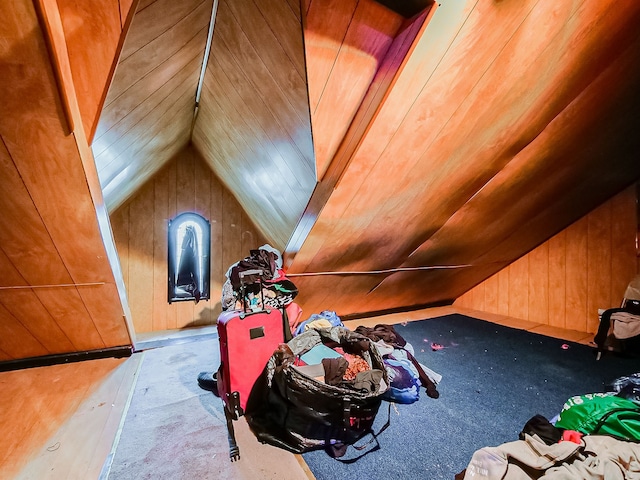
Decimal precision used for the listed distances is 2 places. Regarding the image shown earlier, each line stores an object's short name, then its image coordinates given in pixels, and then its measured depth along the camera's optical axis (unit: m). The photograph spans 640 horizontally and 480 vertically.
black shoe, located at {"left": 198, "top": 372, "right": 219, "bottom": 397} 2.00
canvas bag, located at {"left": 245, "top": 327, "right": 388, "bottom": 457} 1.38
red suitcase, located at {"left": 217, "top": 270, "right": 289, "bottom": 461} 1.61
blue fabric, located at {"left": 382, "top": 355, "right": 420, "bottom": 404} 1.86
